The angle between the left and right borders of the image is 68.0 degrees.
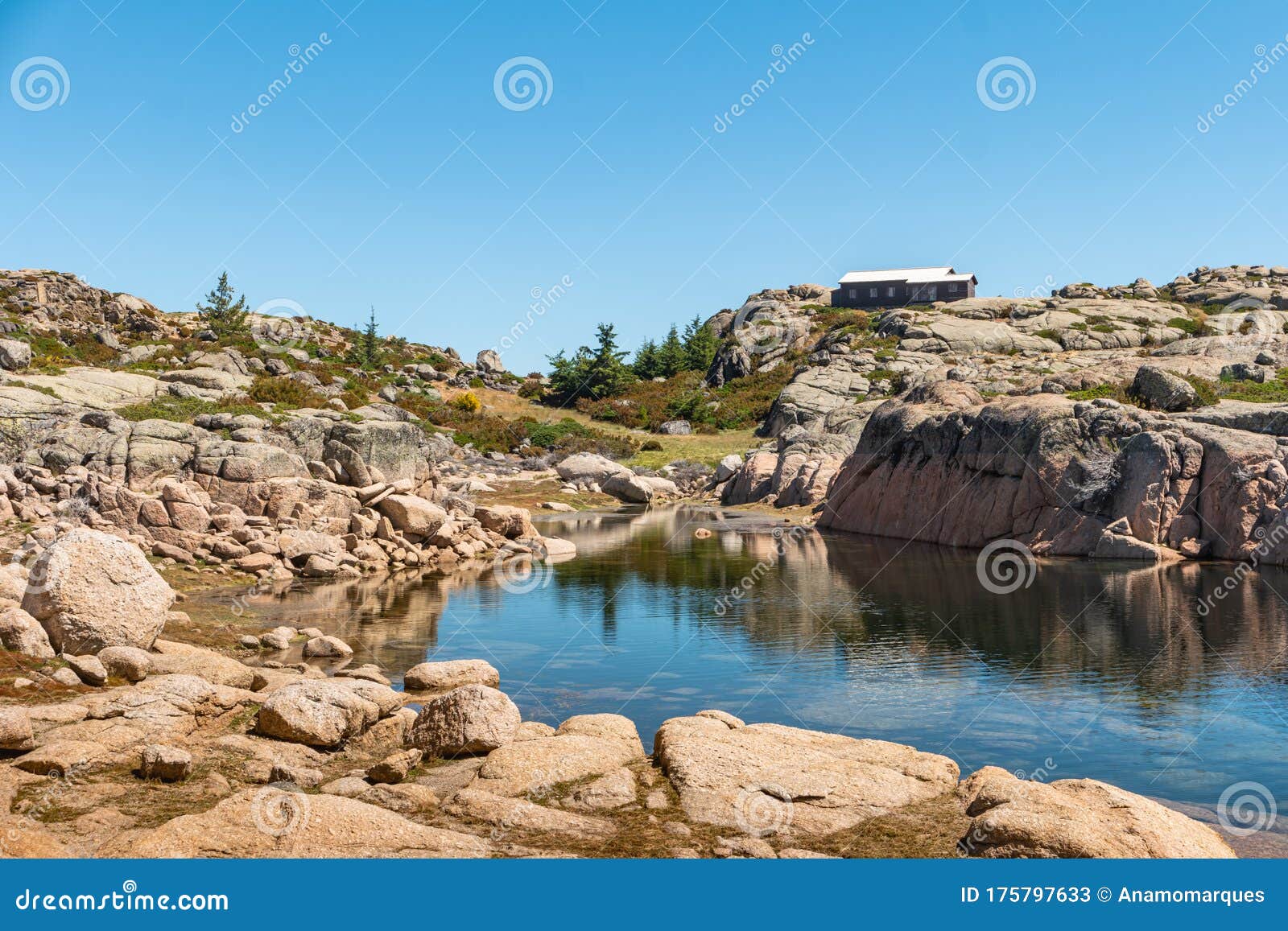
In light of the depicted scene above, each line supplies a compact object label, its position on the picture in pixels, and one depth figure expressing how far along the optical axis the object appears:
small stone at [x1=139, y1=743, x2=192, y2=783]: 12.49
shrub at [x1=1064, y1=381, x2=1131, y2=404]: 50.23
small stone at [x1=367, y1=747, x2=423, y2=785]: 13.11
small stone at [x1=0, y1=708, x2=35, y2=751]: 12.43
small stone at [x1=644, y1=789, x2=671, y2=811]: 11.95
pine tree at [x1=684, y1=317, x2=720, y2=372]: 127.62
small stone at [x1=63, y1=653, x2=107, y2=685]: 16.28
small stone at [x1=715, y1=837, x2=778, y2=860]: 10.53
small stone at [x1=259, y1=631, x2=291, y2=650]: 23.41
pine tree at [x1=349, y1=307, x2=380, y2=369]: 104.94
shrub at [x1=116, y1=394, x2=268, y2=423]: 42.00
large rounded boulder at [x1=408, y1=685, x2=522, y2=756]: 14.06
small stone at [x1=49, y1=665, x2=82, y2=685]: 16.09
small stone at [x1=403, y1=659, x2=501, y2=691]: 19.50
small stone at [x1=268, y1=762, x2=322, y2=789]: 13.02
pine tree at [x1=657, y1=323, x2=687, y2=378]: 126.12
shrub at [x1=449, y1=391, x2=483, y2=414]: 99.25
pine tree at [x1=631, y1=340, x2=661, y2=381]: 125.00
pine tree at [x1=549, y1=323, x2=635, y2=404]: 112.50
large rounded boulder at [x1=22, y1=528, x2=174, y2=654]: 17.73
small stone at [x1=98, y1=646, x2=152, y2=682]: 17.06
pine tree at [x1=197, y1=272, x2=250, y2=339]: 91.25
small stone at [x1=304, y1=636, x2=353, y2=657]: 22.69
